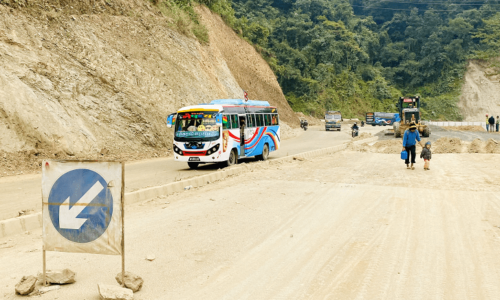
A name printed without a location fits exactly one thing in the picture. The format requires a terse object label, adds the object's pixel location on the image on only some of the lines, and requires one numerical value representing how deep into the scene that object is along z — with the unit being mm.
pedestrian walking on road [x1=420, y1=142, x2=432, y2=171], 17359
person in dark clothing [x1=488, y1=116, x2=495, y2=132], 47250
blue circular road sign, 5328
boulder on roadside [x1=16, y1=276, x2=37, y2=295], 5172
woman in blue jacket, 17625
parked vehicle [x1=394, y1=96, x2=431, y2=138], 39125
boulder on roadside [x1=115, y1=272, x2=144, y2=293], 5340
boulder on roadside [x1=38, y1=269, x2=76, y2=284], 5566
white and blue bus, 18703
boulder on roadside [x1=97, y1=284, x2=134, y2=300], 4906
